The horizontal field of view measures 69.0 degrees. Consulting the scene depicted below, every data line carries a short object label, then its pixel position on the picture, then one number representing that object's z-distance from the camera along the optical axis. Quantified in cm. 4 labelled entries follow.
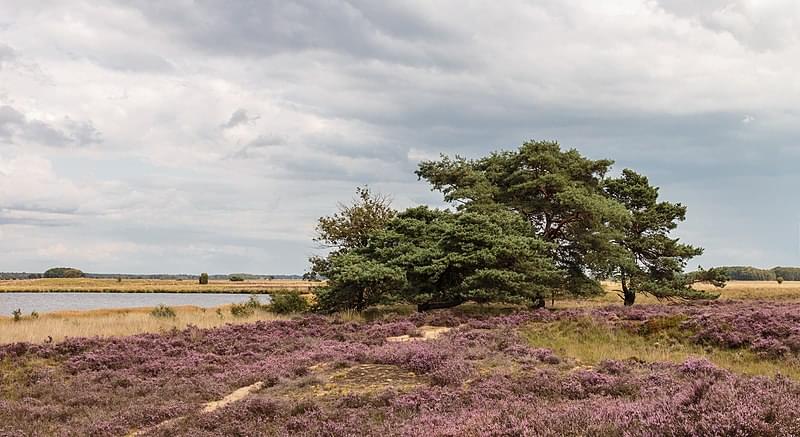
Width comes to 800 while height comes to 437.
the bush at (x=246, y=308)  3253
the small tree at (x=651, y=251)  3416
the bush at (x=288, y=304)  3478
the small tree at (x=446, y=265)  2764
